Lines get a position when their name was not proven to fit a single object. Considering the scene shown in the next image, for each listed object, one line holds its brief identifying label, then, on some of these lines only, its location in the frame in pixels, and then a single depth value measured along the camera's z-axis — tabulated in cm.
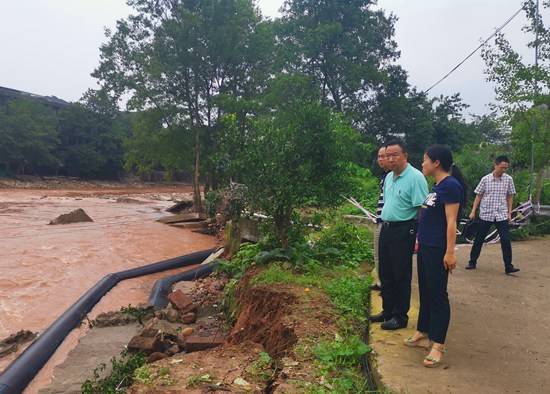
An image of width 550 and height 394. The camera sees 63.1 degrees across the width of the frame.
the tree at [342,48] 2725
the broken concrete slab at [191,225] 1800
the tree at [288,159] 644
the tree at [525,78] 966
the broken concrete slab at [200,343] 471
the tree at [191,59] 2120
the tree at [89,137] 4275
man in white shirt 641
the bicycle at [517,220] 972
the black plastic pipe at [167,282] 766
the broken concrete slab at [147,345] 488
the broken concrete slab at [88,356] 458
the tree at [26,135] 3597
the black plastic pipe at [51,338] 462
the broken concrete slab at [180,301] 639
